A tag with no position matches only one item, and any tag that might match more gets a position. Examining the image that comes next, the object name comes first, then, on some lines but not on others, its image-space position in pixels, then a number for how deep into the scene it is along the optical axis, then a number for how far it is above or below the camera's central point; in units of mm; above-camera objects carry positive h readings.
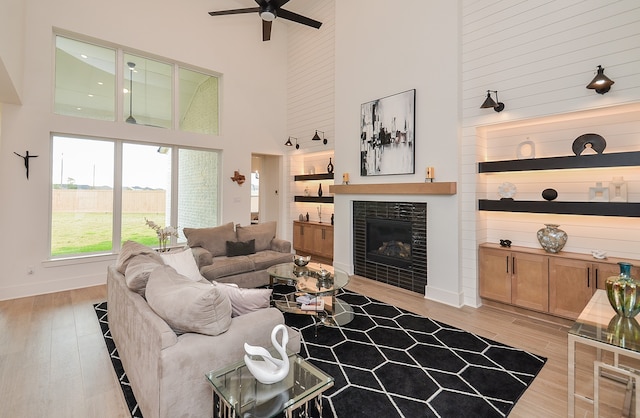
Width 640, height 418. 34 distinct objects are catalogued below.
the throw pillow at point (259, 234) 4957 -405
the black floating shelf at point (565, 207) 2867 +54
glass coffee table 3236 -859
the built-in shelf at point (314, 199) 6354 +279
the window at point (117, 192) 4680 +337
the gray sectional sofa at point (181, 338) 1604 -778
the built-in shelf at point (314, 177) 6305 +788
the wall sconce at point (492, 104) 3533 +1321
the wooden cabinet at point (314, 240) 6168 -650
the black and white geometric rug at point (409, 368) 2027 -1335
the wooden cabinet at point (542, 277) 3031 -750
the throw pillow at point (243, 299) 2074 -640
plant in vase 4461 -350
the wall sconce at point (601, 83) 2814 +1262
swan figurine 1511 -832
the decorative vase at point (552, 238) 3355 -305
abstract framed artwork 4469 +1250
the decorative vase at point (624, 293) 1928 -546
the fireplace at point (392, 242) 4379 -519
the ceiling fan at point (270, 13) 4122 +2994
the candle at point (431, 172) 4145 +562
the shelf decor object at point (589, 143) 3111 +752
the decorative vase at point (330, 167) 6340 +953
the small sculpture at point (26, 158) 4230 +753
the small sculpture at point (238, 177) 6402 +734
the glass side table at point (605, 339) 1662 -757
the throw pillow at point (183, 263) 3045 -559
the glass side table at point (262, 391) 1438 -961
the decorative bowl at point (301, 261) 3920 -682
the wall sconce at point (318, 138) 6173 +1558
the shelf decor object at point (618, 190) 3010 +233
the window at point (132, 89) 4711 +2241
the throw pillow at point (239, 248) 4684 -610
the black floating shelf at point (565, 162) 2844 +552
